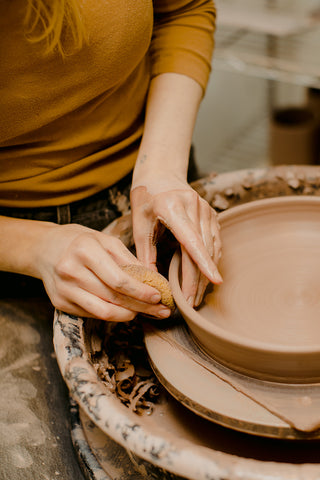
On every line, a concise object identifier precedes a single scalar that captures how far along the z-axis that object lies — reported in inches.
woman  33.3
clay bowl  30.5
